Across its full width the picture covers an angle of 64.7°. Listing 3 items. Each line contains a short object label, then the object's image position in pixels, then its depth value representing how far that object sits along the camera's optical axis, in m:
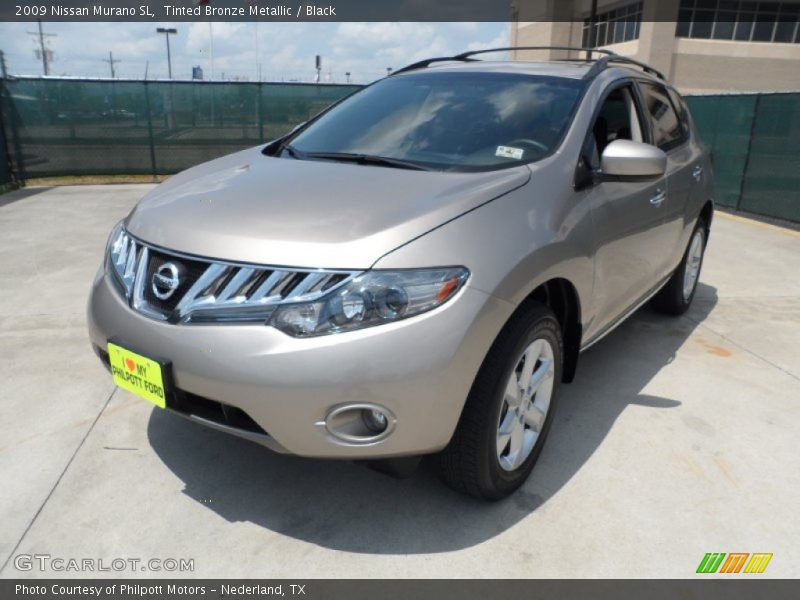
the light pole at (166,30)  35.97
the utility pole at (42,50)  63.49
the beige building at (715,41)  30.48
